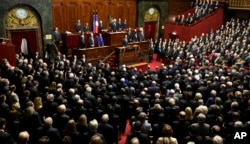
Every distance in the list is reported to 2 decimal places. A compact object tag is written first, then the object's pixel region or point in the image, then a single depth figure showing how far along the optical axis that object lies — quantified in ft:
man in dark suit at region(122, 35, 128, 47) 50.56
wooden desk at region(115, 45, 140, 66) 48.24
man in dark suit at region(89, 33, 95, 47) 48.39
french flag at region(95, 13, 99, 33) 55.05
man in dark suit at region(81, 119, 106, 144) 16.48
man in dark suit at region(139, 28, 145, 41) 55.16
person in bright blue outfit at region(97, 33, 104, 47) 49.85
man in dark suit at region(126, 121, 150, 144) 16.62
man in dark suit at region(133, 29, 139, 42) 54.08
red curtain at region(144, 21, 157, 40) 65.26
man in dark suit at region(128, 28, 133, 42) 53.57
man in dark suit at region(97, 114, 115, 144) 18.24
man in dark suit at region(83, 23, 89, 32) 52.61
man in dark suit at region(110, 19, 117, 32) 53.67
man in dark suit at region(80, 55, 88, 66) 41.06
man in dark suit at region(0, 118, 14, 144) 15.40
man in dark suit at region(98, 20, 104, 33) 54.65
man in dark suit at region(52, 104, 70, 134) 18.83
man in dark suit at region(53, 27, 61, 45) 49.37
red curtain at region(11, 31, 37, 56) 46.78
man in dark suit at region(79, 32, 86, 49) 47.50
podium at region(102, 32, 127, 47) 50.88
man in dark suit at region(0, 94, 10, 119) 19.20
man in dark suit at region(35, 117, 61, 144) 16.21
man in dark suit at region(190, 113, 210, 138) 17.74
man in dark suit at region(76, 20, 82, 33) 52.47
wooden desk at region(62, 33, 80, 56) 49.08
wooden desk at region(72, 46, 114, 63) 47.26
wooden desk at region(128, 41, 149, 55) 54.73
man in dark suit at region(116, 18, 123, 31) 55.39
